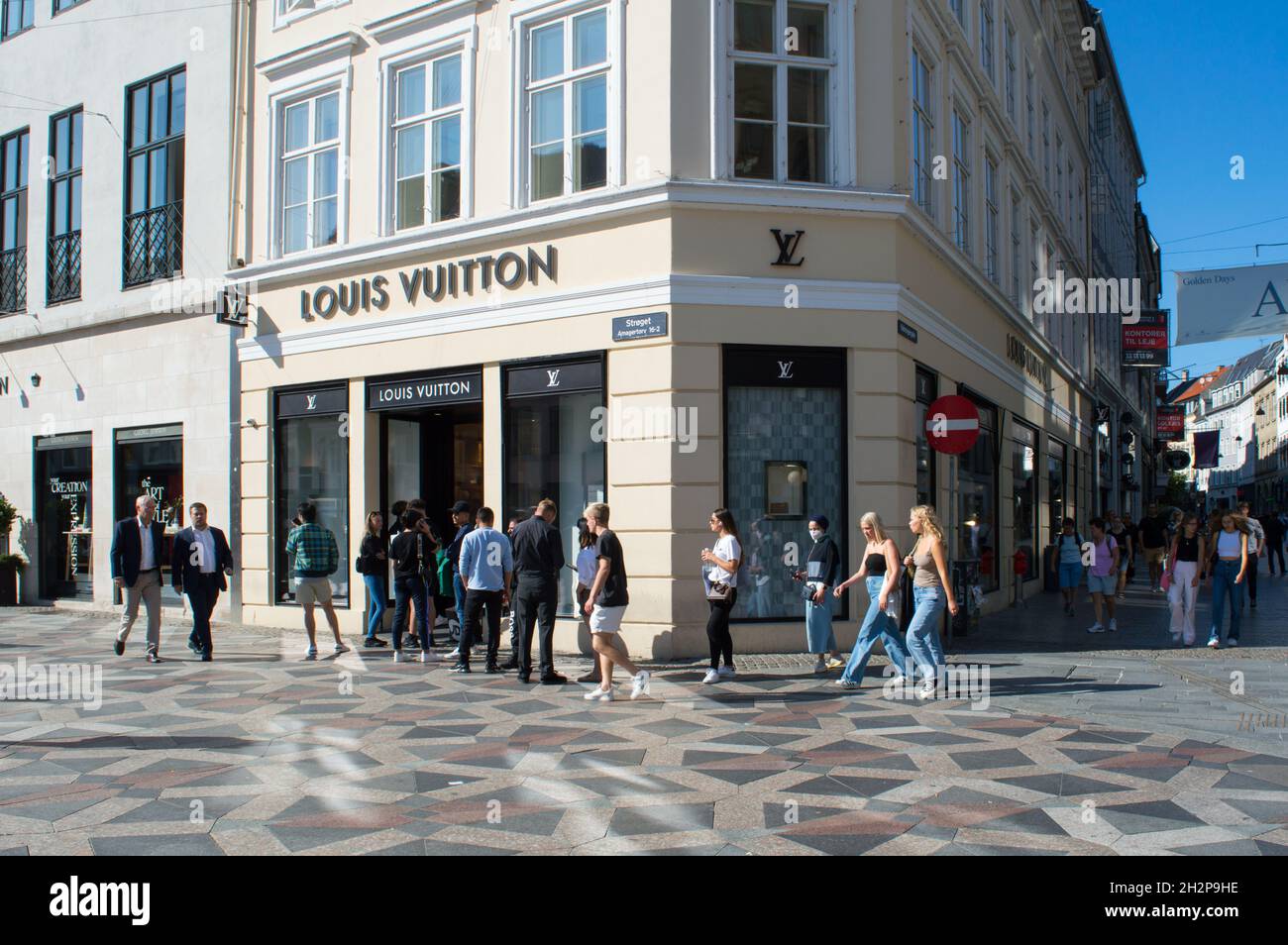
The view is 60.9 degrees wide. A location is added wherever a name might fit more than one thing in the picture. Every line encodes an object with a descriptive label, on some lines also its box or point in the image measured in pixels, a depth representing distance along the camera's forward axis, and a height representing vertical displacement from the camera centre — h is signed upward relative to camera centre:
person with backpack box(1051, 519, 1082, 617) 18.08 -0.73
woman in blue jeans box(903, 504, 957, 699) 10.10 -0.80
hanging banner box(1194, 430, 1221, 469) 63.53 +3.78
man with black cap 12.91 -0.26
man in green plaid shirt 12.88 -0.49
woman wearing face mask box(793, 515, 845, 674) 11.27 -0.71
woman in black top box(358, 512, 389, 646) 13.80 -0.65
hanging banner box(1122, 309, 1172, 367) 36.03 +5.69
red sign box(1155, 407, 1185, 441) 57.38 +4.72
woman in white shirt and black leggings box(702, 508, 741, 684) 11.08 -0.70
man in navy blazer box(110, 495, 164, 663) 12.70 -0.53
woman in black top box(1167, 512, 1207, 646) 13.97 -0.77
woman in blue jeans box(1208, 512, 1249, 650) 13.68 -0.66
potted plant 20.81 -0.97
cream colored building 12.70 +3.10
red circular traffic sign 11.98 +0.99
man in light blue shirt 11.73 -0.61
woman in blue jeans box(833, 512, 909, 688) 10.38 -0.79
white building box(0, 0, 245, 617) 17.67 +4.33
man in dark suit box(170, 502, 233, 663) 12.93 -0.60
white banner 21.83 +4.28
